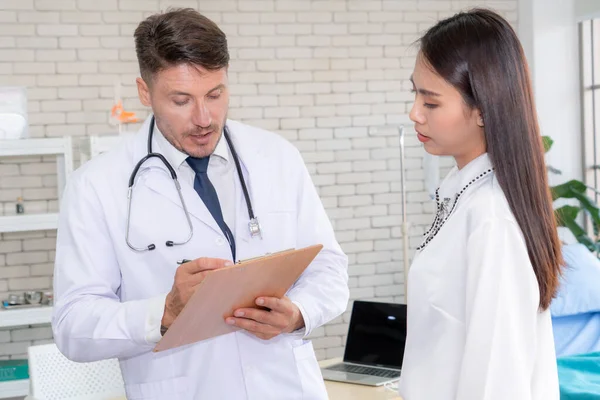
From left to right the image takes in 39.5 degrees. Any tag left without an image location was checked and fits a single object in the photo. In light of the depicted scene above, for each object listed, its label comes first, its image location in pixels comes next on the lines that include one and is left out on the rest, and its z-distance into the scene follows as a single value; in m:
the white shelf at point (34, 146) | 4.58
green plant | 5.65
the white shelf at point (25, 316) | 4.62
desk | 3.11
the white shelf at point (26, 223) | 4.66
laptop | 3.51
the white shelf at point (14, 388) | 4.64
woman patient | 1.55
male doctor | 2.05
